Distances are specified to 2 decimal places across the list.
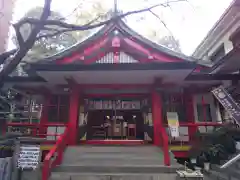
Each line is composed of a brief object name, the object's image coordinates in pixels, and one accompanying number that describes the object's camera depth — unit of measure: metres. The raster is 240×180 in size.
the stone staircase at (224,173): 5.60
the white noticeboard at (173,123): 7.06
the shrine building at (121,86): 6.87
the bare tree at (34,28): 4.86
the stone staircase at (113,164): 5.68
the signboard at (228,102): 6.55
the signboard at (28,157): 5.62
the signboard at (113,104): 9.87
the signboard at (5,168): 5.30
